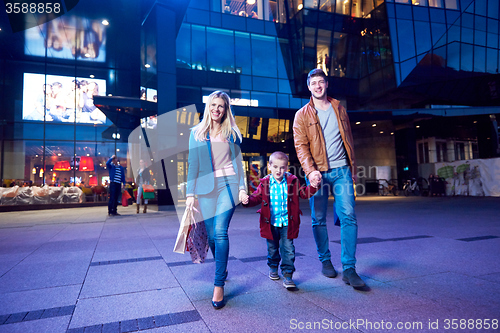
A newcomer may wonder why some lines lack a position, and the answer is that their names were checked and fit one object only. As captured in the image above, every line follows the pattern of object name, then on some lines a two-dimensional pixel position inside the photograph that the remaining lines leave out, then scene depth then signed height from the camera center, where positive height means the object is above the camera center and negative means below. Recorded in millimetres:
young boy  2918 -245
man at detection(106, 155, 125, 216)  10867 +150
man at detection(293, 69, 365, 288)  3074 +234
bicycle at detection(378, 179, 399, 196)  23756 -788
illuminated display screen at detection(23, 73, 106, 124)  23297 +6566
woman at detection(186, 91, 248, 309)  2662 +108
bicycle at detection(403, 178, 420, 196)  22438 -673
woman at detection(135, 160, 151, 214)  12179 +316
